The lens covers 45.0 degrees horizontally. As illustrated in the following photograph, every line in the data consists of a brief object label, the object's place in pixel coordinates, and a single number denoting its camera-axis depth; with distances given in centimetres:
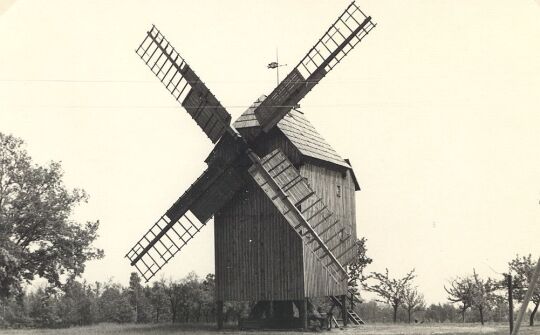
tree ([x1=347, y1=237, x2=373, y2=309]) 3569
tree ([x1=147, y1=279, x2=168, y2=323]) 4732
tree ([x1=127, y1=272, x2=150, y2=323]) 5034
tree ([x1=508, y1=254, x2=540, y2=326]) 3117
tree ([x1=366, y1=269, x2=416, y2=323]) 3919
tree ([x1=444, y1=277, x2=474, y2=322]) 3578
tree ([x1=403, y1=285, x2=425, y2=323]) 3975
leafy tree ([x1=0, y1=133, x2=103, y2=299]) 3167
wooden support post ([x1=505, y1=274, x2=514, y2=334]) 1933
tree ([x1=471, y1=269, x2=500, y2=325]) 3443
